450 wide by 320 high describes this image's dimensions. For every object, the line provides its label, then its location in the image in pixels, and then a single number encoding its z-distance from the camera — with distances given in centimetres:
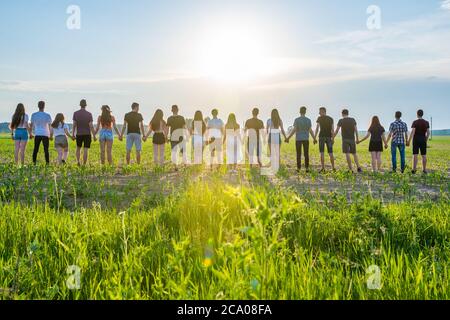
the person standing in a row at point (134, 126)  1823
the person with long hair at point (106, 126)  1820
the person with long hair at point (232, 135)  1870
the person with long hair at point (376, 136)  1943
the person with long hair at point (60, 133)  1912
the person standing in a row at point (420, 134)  1925
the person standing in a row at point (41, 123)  1842
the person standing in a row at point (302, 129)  1856
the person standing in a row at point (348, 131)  1897
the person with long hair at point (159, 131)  1844
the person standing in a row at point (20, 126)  1844
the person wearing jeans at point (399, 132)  1933
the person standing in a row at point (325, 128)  1870
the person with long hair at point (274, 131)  1860
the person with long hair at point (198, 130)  1838
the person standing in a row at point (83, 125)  1806
